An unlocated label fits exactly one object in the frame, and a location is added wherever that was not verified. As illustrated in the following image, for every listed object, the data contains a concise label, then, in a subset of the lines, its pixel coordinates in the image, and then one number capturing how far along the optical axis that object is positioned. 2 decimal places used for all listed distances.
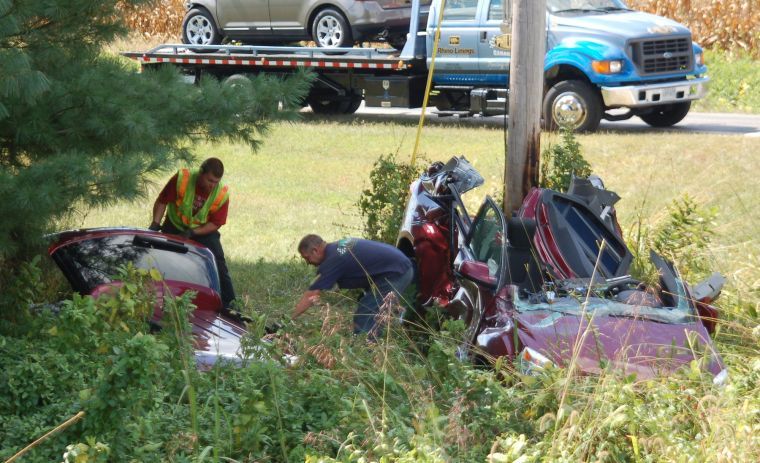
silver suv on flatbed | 37.00
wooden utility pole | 17.97
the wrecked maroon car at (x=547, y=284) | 11.91
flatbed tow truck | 33.09
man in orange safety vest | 17.41
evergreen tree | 11.55
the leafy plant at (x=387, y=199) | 19.33
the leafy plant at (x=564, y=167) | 19.66
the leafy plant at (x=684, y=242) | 17.37
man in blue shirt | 14.65
